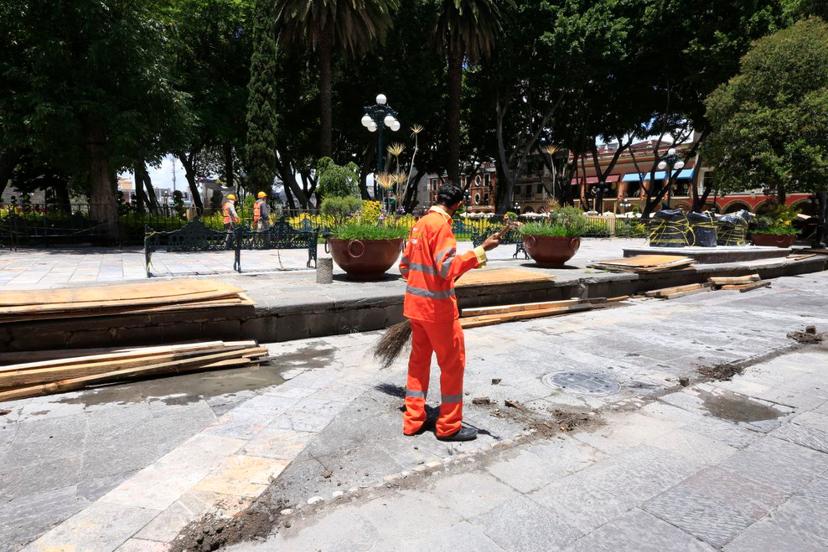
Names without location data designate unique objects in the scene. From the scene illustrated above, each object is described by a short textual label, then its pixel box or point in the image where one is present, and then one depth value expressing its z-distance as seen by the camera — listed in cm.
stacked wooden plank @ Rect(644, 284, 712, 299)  991
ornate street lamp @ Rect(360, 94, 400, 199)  1630
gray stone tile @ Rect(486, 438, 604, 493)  302
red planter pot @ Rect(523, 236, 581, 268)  1050
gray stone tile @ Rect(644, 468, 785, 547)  254
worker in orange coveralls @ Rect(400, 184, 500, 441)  340
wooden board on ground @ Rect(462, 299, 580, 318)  740
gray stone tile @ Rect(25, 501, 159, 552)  232
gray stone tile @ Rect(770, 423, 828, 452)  347
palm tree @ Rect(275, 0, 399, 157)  2284
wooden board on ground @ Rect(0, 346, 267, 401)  426
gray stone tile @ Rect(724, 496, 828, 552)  241
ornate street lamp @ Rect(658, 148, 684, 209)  2472
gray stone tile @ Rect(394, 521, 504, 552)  237
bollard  832
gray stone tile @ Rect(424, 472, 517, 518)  272
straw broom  446
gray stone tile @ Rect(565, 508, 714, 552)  239
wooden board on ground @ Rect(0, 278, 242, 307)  490
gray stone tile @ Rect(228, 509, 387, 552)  238
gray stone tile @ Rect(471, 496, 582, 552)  242
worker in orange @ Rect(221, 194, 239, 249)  1580
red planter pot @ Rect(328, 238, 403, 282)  840
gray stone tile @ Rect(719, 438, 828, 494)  300
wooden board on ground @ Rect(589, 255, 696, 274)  1028
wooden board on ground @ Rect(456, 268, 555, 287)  787
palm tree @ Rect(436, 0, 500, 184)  2614
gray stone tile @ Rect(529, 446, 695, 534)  268
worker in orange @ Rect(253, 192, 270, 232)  1675
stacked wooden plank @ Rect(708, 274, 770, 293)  1086
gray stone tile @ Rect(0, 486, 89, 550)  242
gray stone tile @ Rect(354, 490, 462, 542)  252
